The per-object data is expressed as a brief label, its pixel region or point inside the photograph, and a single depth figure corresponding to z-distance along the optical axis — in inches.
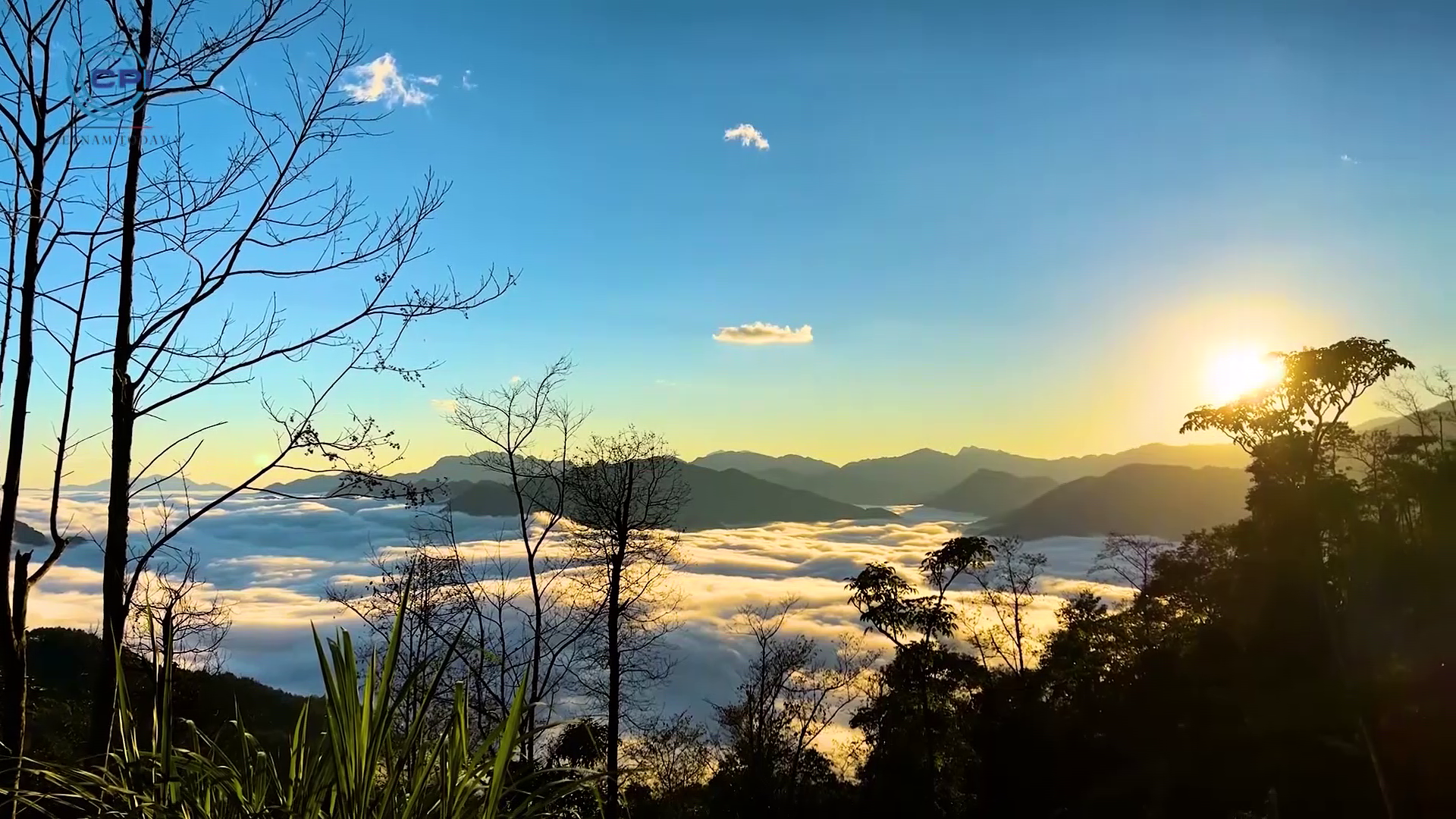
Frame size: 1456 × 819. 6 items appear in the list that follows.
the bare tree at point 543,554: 552.4
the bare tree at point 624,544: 563.5
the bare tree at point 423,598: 515.5
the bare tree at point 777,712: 697.0
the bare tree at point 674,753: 921.5
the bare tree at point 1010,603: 981.2
